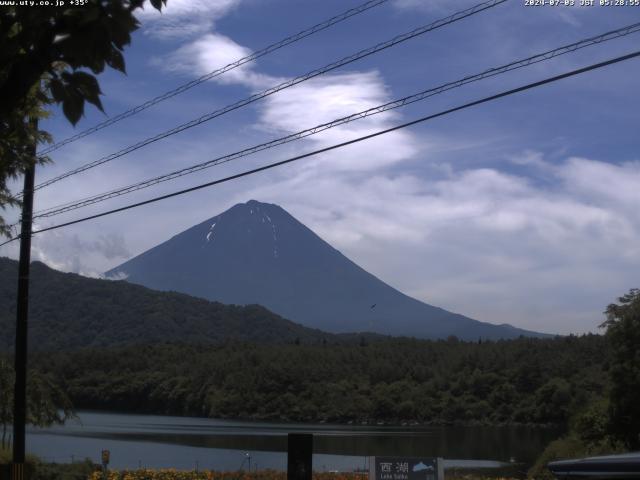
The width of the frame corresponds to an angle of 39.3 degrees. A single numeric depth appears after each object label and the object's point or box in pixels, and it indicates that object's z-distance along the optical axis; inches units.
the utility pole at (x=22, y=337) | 722.8
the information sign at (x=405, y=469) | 477.7
